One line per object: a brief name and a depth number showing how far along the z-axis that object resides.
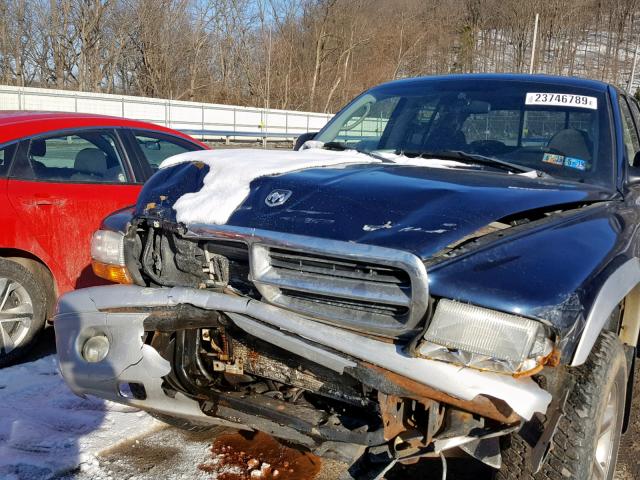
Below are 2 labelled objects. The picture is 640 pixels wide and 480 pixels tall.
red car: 4.45
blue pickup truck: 2.00
